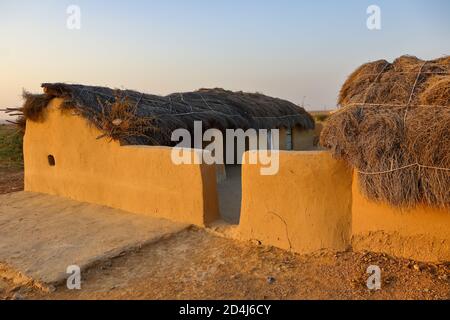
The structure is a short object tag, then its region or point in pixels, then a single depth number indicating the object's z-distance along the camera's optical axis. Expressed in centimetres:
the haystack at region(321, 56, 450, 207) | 370
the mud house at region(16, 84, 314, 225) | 565
